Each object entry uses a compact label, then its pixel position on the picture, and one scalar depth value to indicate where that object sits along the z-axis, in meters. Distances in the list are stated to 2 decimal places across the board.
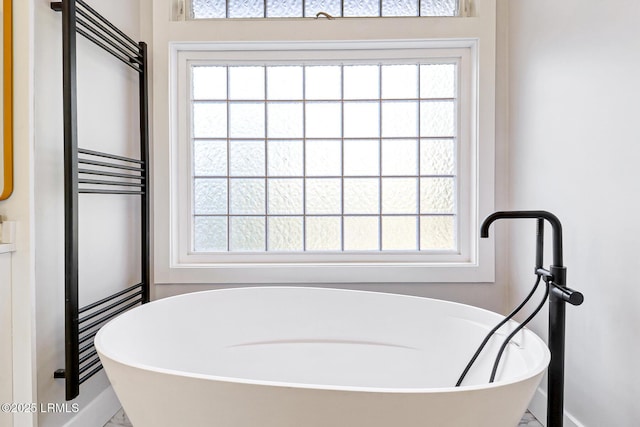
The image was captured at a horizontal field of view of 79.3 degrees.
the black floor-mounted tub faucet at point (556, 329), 1.21
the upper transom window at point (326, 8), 2.15
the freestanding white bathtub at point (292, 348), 0.98
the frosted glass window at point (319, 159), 2.19
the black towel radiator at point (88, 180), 1.42
